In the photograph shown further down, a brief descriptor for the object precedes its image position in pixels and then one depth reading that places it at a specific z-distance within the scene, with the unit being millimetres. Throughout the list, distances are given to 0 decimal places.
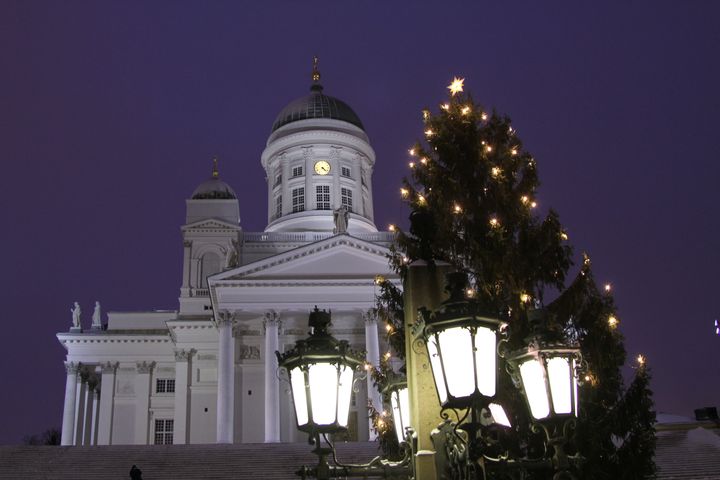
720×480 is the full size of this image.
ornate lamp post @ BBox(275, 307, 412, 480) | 5246
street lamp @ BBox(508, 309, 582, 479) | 5277
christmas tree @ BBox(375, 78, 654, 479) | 11547
